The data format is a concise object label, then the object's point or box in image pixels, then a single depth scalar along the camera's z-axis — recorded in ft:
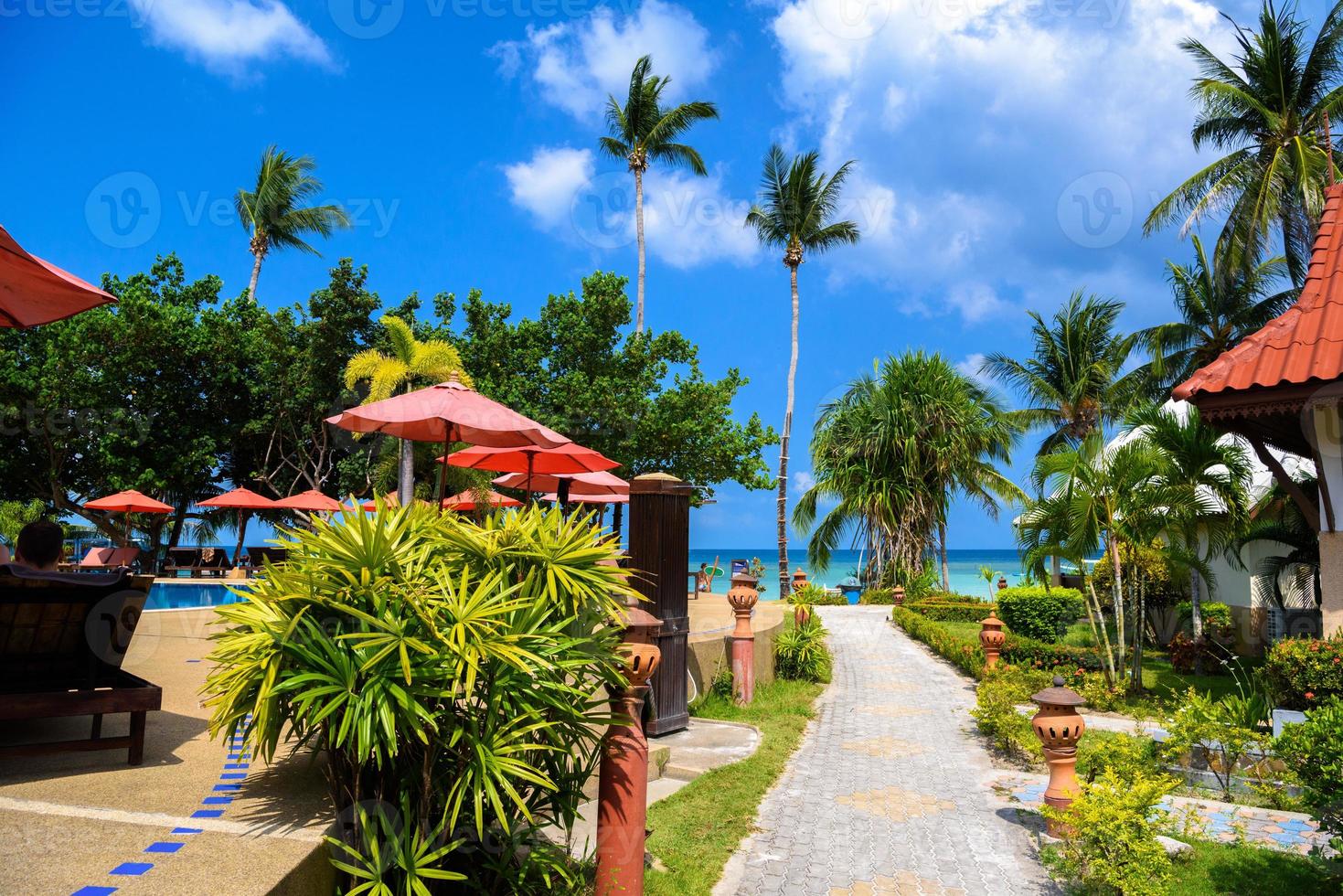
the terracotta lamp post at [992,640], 38.45
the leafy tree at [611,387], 74.38
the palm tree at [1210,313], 71.17
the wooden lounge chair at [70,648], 12.56
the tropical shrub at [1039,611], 50.83
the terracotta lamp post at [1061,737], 20.04
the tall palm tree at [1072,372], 100.48
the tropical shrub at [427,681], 11.22
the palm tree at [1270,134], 55.42
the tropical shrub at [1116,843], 15.11
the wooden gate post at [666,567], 26.20
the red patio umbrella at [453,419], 22.80
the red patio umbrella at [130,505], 67.10
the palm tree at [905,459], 80.53
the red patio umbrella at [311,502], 70.74
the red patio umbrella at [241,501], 73.15
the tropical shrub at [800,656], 40.47
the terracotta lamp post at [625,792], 13.56
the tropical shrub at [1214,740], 22.35
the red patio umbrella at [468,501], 60.54
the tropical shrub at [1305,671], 22.54
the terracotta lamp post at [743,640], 32.60
